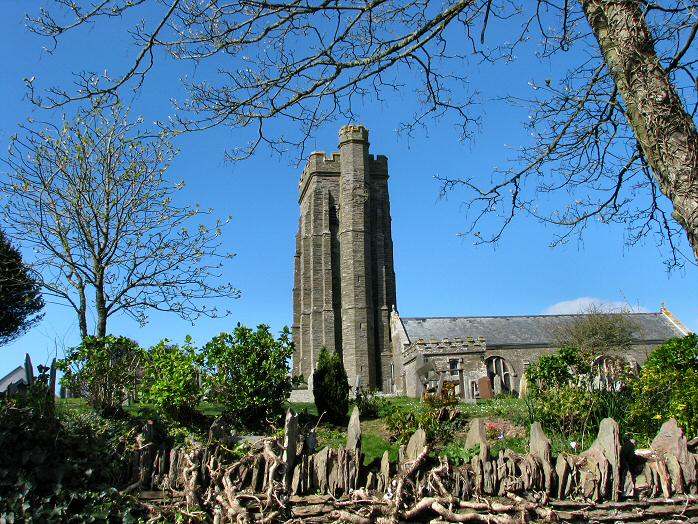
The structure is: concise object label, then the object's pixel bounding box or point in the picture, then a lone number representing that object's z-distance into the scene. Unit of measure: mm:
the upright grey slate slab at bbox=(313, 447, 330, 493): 5934
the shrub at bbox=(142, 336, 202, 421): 10852
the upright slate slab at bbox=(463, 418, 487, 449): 6662
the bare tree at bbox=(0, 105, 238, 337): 12727
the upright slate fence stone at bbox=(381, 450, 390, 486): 5938
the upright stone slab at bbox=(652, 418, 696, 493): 6209
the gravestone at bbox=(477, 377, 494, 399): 19859
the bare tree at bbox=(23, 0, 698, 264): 4457
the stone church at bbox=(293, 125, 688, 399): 31984
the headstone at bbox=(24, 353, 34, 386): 9771
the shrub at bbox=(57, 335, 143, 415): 10406
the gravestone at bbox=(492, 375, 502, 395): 22403
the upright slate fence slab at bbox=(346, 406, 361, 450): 6250
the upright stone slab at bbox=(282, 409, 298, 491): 5918
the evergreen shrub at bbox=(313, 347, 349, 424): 14109
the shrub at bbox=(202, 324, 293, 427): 11500
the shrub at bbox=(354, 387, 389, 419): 14125
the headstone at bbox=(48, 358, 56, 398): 9526
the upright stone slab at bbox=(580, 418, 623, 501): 6031
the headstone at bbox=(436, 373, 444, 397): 13085
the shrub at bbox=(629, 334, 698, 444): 8180
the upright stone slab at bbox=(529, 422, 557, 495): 6027
